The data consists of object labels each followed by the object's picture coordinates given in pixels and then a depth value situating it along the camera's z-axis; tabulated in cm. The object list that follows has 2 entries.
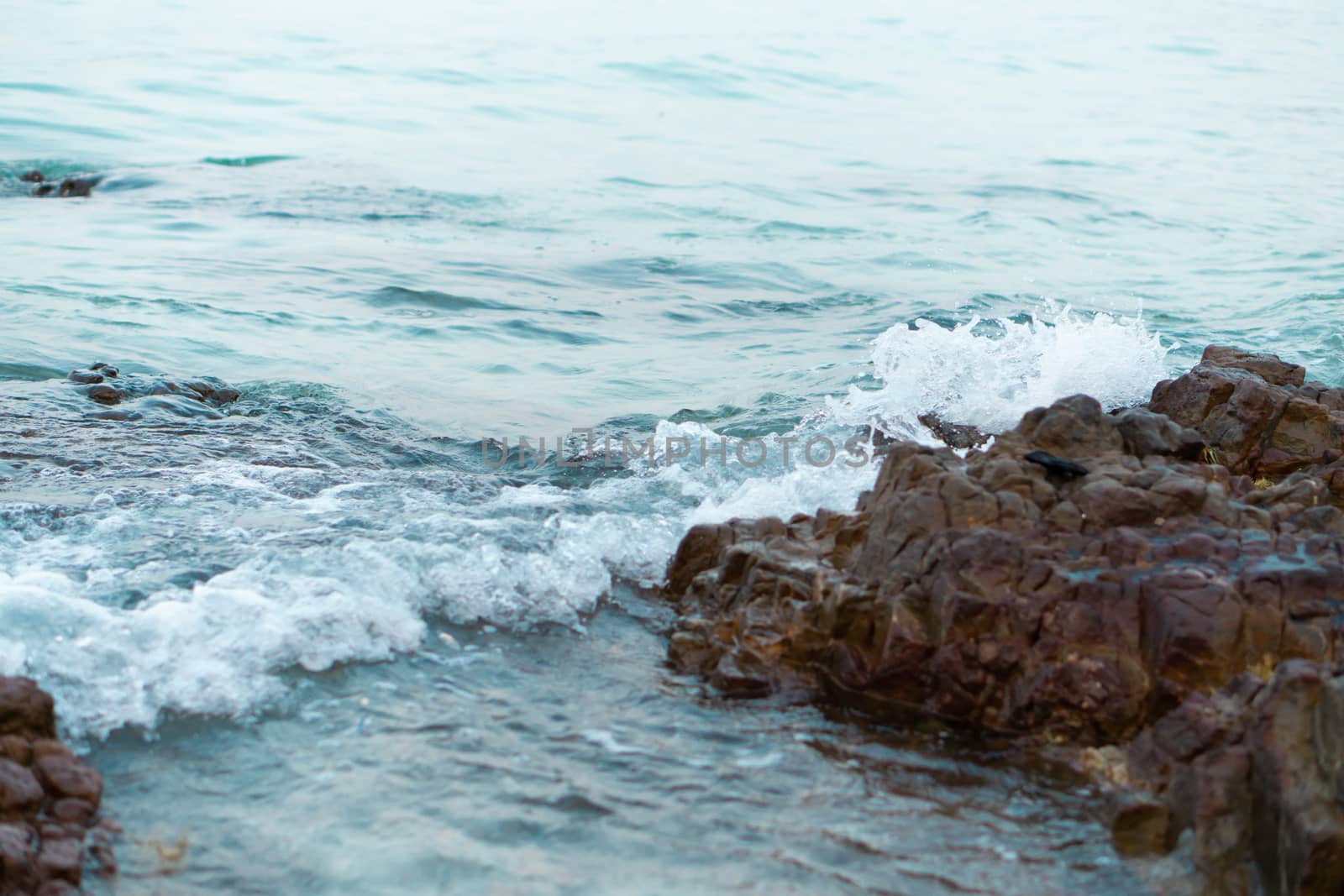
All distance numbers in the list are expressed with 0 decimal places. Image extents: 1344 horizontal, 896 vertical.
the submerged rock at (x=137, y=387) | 728
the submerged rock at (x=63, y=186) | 1405
